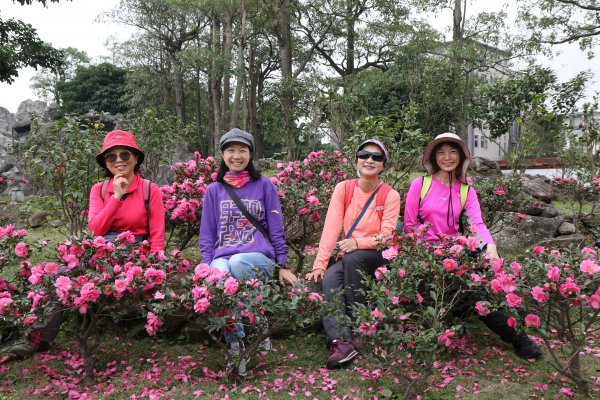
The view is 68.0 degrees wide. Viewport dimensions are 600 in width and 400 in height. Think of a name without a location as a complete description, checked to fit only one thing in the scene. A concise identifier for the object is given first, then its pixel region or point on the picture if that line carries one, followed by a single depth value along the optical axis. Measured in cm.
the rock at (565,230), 704
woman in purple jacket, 341
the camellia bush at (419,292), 248
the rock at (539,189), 847
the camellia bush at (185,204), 424
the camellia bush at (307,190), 454
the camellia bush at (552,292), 249
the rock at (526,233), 659
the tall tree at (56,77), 3325
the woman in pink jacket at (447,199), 353
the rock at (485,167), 1222
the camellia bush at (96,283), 265
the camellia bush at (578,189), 661
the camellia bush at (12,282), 272
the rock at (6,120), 2255
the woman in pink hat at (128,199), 348
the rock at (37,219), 835
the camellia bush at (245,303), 266
